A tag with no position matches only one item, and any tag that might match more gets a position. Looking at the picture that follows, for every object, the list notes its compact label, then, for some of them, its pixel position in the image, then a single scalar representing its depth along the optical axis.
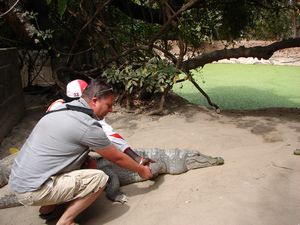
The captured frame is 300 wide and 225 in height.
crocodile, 3.28
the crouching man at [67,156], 2.41
